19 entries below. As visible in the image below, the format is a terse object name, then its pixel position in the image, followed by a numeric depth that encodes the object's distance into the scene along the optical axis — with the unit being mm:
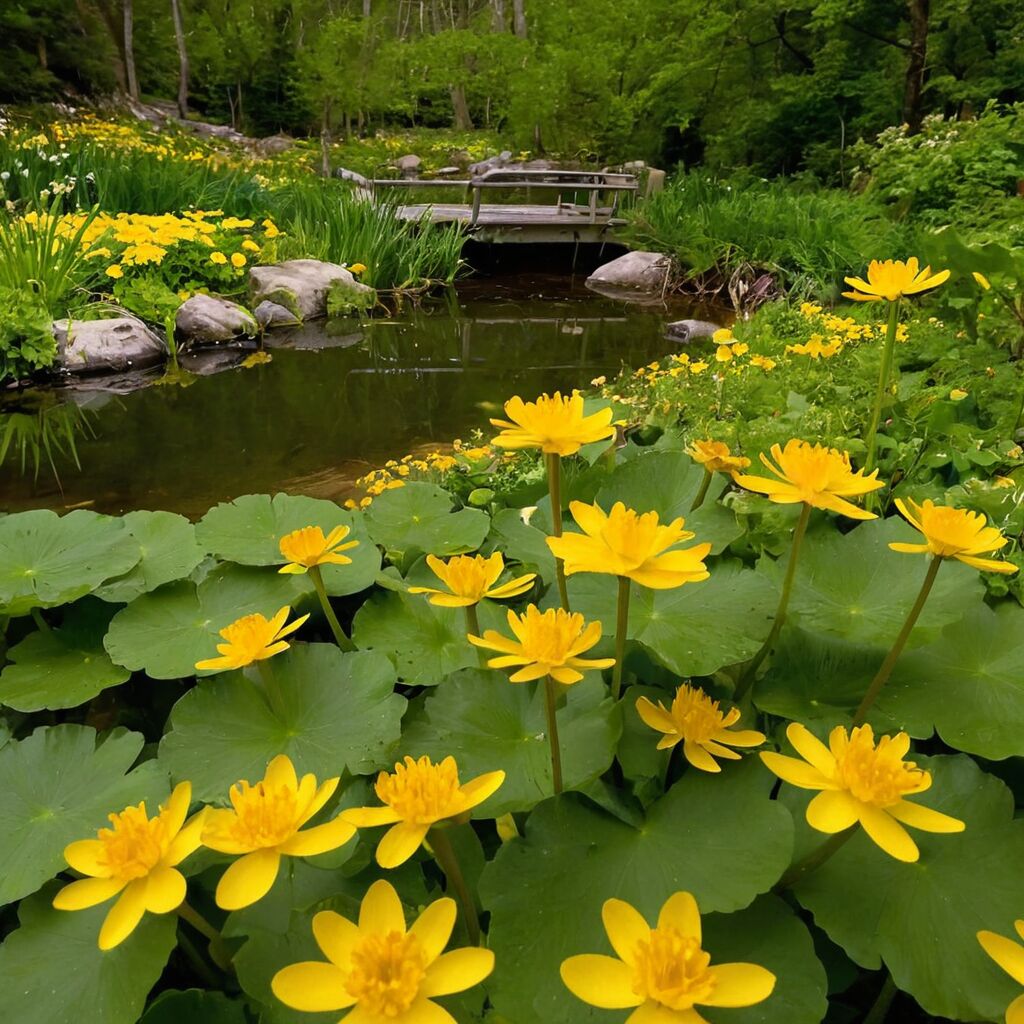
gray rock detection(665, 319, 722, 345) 6032
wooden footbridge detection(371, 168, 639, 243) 9562
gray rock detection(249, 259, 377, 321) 6230
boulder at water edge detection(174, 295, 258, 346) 5523
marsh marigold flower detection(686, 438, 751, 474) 854
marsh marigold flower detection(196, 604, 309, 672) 611
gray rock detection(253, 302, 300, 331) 6047
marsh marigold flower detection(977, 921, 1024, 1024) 426
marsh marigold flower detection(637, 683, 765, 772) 574
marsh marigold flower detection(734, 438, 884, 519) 615
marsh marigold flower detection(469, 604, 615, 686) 513
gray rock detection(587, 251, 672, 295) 8391
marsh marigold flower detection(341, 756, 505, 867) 457
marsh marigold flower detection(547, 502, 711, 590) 534
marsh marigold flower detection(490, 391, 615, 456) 662
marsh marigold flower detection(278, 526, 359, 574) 688
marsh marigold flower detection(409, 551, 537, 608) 644
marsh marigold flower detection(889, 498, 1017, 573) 571
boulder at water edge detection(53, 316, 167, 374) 4734
